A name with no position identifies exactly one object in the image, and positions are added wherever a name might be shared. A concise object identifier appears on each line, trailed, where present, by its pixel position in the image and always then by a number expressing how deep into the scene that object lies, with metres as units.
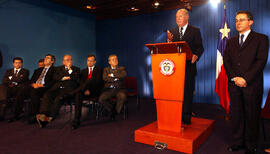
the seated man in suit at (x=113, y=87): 3.81
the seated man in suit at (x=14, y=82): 4.13
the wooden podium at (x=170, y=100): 2.21
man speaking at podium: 2.64
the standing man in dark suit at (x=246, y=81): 2.14
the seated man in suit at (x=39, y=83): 3.80
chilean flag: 4.41
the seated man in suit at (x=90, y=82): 3.63
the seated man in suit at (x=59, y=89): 3.50
